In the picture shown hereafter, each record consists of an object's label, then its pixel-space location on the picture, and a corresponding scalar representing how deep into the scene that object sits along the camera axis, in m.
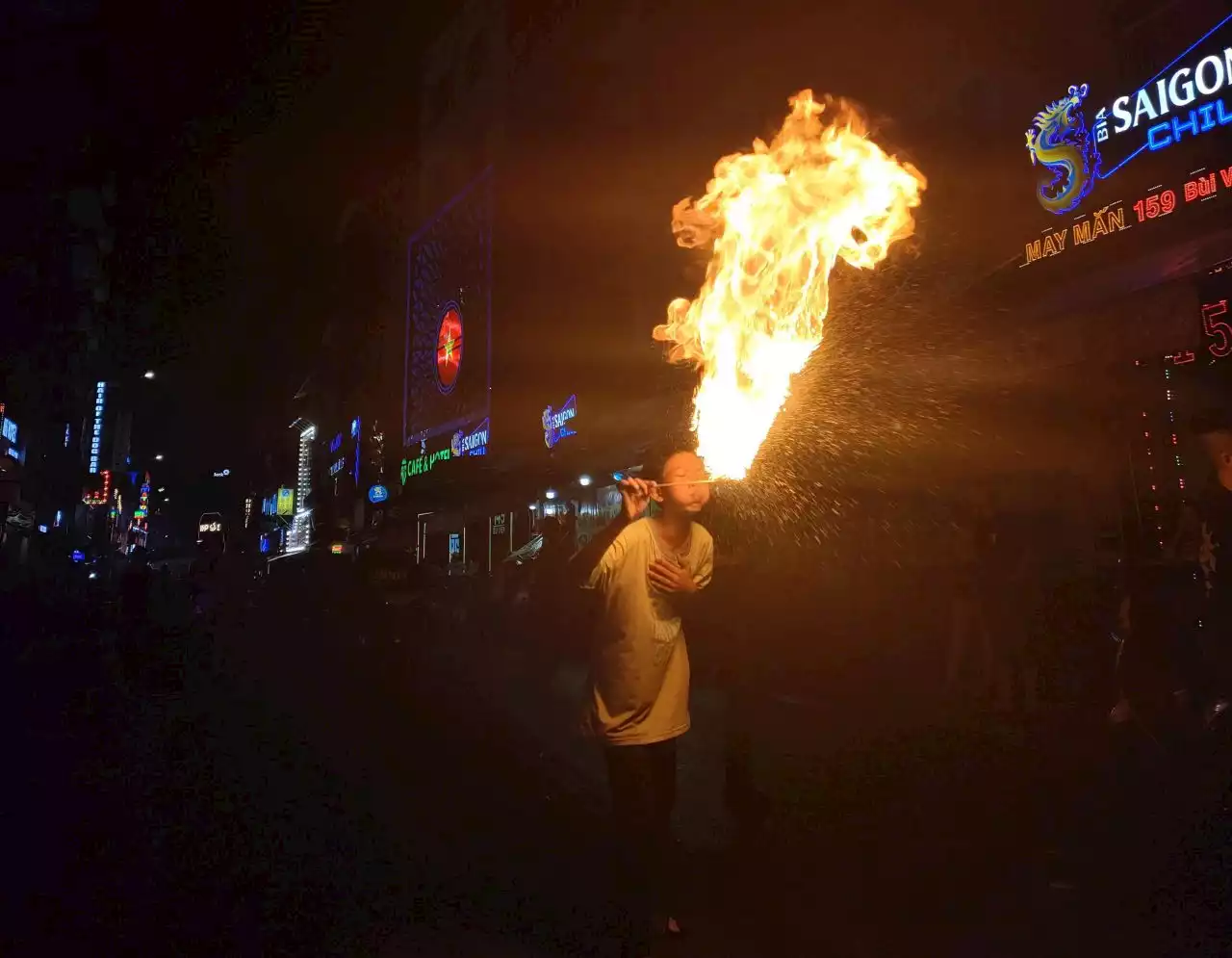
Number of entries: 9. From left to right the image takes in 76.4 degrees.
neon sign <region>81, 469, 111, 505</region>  48.34
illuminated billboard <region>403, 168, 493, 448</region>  29.55
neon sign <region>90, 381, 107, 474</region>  47.59
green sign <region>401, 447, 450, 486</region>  31.10
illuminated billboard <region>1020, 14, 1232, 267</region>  7.51
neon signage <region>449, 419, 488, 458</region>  27.19
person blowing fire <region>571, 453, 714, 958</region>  3.22
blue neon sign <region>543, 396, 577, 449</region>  21.19
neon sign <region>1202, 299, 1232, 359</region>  7.80
